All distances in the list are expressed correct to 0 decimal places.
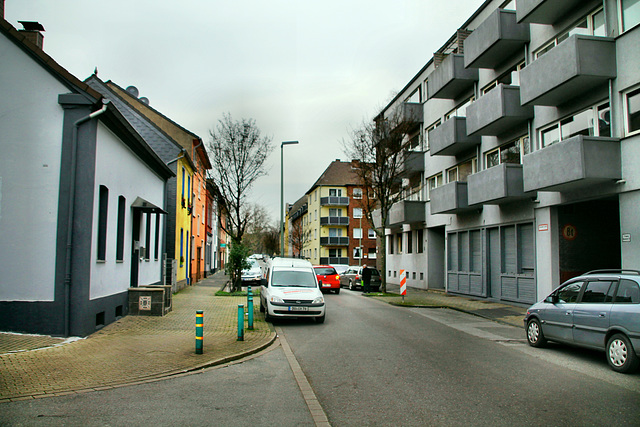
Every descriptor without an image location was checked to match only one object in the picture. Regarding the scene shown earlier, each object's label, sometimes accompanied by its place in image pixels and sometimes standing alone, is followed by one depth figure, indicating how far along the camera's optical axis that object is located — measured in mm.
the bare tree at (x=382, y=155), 26828
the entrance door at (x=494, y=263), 21578
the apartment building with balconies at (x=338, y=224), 67812
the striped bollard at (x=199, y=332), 9039
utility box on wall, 14258
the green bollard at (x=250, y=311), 12422
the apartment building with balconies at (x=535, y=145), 14297
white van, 14344
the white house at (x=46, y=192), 10227
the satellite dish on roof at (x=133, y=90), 33781
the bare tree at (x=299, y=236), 78000
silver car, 8141
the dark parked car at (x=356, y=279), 30469
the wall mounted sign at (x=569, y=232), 17703
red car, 28594
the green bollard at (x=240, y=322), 10695
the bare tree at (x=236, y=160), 26391
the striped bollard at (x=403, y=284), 21203
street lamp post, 28597
